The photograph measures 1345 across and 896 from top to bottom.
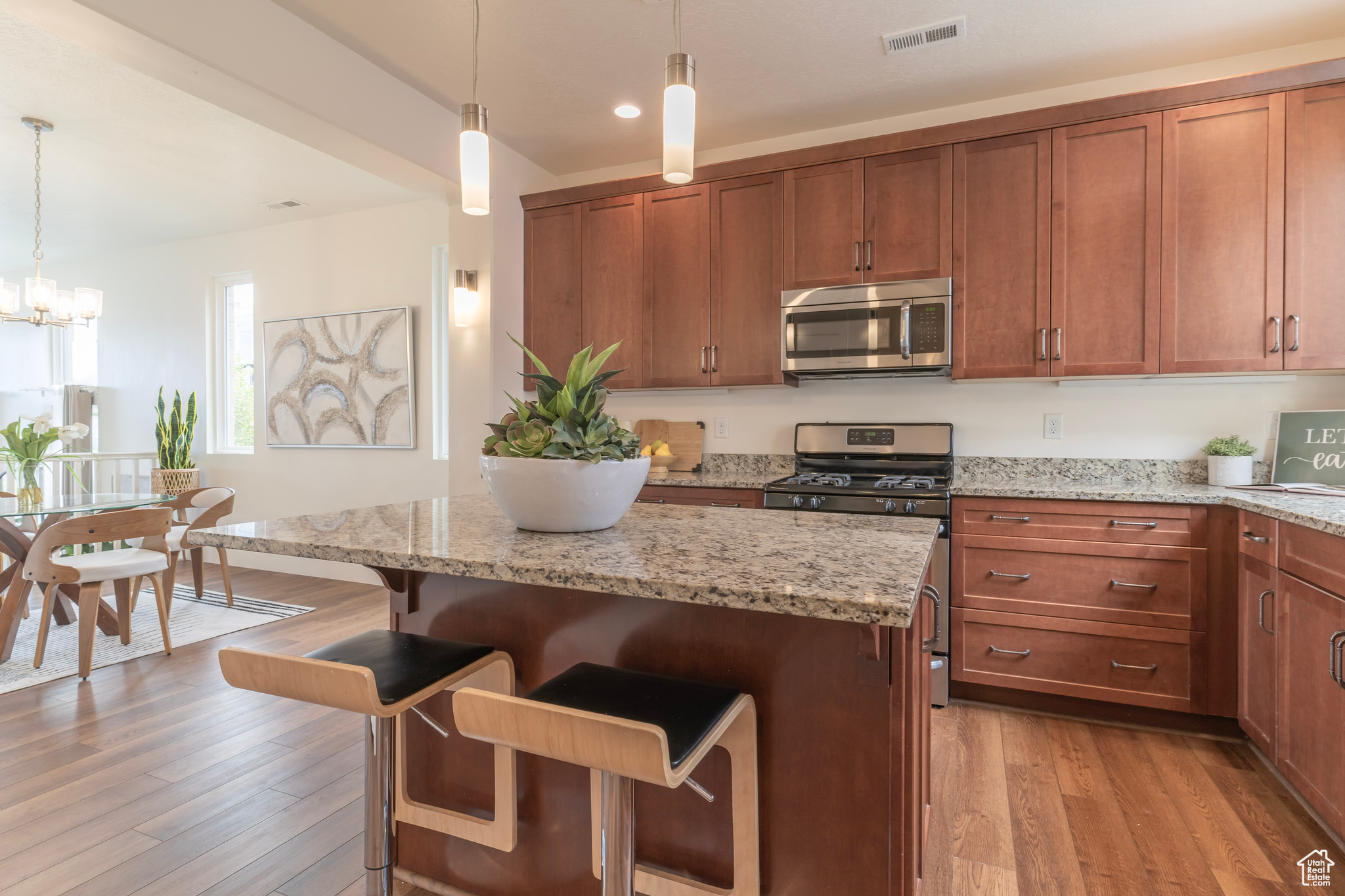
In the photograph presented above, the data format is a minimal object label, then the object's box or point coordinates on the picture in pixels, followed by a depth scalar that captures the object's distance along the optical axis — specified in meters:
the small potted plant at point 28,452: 3.47
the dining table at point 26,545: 3.14
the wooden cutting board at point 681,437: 3.71
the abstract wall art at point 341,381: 4.65
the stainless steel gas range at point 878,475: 2.68
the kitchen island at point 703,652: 1.00
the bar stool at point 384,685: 1.09
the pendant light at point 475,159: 1.61
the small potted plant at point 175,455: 5.11
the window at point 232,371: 5.42
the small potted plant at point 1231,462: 2.62
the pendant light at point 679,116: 1.43
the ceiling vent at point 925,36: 2.52
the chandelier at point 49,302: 3.93
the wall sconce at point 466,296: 3.60
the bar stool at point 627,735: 0.89
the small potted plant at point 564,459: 1.29
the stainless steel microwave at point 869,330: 2.92
